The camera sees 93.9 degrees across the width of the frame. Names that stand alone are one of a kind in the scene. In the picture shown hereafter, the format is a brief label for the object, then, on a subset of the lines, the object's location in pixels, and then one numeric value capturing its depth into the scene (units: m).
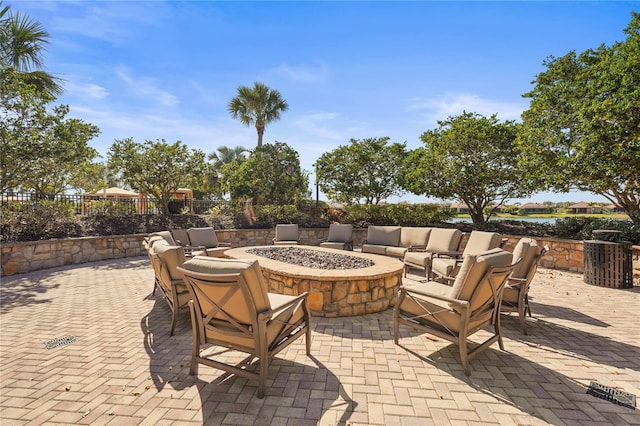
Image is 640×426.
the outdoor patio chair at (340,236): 8.62
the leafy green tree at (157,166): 11.20
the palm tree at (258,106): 17.94
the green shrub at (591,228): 7.08
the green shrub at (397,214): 12.33
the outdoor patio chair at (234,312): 2.38
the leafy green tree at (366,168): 13.90
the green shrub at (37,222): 7.41
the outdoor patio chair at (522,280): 3.79
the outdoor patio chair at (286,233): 9.42
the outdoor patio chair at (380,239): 8.02
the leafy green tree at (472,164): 10.48
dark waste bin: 6.06
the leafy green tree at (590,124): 6.54
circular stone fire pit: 4.32
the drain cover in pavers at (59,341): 3.38
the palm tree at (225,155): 27.06
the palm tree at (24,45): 8.81
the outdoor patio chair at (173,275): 3.68
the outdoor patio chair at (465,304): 2.83
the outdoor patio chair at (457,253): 5.41
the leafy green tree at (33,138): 7.85
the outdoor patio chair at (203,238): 7.82
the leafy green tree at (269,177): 13.42
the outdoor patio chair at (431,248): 6.37
